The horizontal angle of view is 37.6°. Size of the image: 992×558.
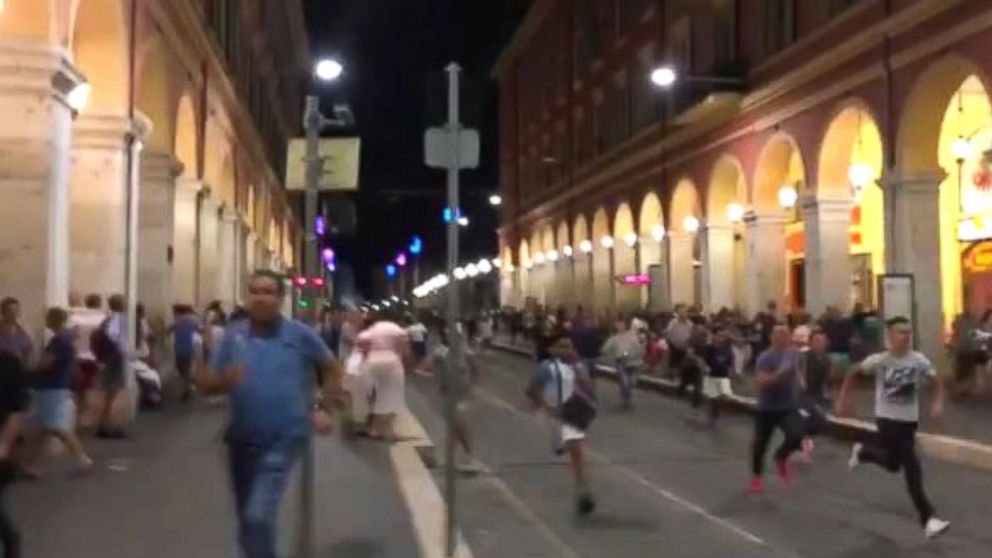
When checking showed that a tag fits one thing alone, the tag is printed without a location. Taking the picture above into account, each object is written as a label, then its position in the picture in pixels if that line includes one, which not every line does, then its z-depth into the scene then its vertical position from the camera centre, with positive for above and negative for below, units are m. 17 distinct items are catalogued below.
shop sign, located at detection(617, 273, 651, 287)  45.93 +1.42
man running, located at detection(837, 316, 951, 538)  11.30 -0.63
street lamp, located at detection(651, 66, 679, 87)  33.78 +5.79
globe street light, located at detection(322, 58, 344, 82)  18.98 +3.37
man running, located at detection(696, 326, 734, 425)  22.60 -0.79
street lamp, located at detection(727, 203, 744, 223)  36.47 +2.82
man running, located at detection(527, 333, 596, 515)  12.52 -0.61
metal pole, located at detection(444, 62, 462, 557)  9.16 +0.13
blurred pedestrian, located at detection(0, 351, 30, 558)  8.05 -0.50
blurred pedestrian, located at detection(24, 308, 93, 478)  13.37 -0.61
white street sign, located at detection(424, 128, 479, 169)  9.55 +1.17
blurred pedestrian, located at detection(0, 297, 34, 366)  13.25 -0.03
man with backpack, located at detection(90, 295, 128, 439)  16.92 -0.33
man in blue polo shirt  6.93 -0.37
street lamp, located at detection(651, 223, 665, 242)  45.03 +2.89
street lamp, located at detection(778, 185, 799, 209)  32.25 +2.81
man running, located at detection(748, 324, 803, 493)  14.08 -0.74
